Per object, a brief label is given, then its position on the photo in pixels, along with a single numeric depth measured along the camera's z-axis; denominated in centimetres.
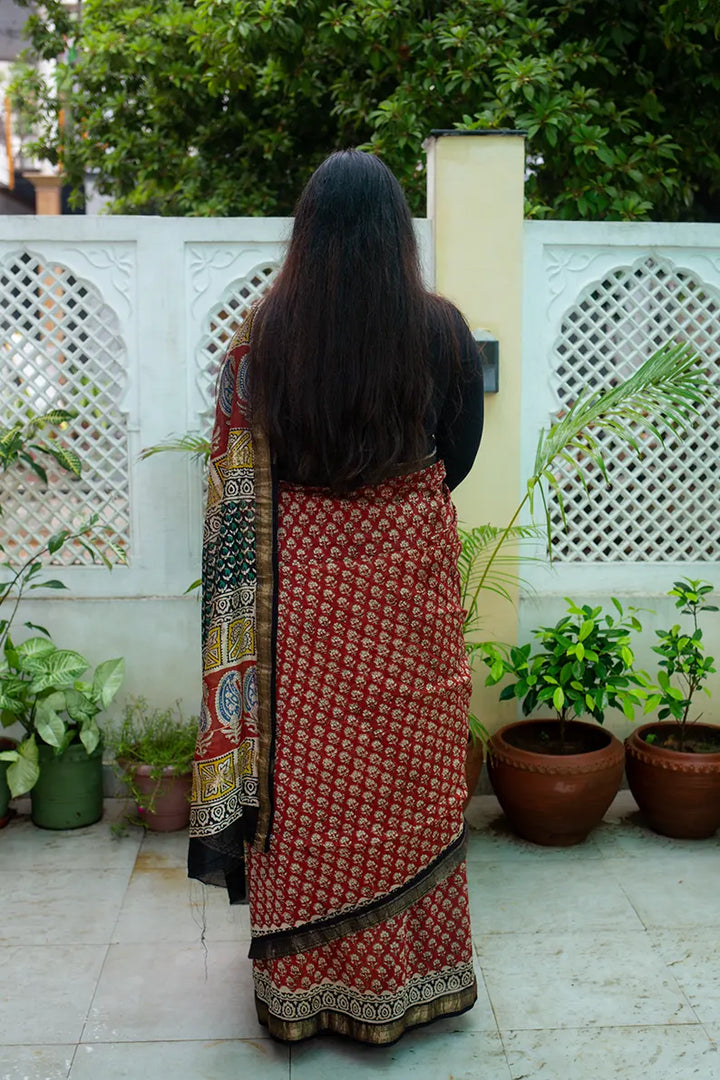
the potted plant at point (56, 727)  354
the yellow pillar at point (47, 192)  1341
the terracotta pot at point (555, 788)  345
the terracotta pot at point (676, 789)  352
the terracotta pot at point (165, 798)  362
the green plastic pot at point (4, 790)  366
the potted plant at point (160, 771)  362
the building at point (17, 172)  1303
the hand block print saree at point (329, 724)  232
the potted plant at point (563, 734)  346
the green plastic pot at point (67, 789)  364
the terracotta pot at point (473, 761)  364
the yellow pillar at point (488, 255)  366
